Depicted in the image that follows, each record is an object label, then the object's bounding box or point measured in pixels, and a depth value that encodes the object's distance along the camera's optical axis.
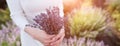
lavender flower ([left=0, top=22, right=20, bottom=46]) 1.47
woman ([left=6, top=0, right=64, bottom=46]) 1.37
